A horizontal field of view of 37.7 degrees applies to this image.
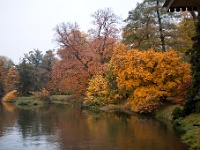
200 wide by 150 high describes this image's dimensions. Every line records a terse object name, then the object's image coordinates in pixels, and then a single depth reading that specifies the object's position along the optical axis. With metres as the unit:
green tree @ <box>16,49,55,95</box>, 55.22
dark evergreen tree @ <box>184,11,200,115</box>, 18.83
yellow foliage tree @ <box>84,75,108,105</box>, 35.12
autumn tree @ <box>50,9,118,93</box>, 40.53
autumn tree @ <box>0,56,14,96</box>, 64.56
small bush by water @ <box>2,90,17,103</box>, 54.28
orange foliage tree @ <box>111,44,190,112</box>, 26.80
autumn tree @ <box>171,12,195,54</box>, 32.75
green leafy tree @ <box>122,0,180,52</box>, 32.72
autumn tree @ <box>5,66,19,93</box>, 61.06
